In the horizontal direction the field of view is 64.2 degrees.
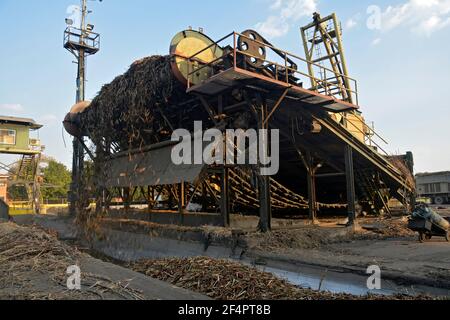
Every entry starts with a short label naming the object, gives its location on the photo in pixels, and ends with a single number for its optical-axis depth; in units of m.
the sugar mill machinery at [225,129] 10.77
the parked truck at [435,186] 33.19
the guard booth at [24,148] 31.91
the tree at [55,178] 51.31
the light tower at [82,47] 26.80
